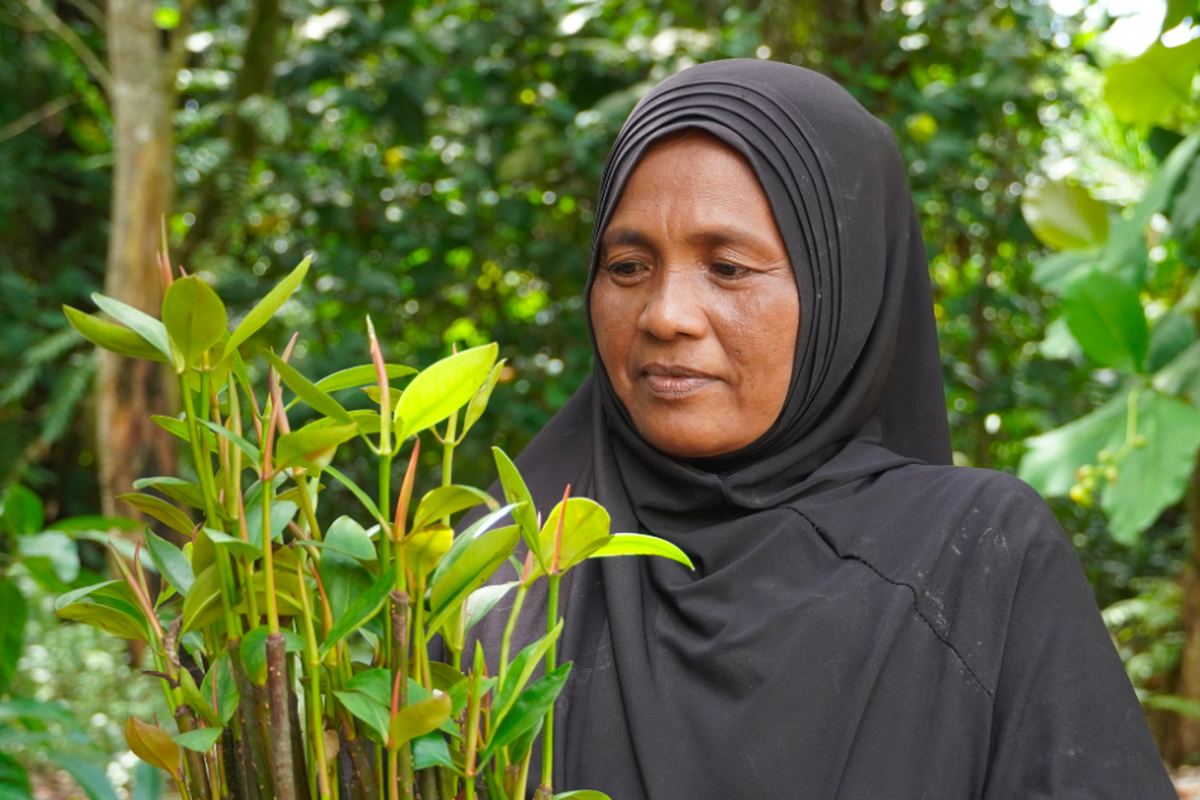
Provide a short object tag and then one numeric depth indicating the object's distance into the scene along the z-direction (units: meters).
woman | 1.12
